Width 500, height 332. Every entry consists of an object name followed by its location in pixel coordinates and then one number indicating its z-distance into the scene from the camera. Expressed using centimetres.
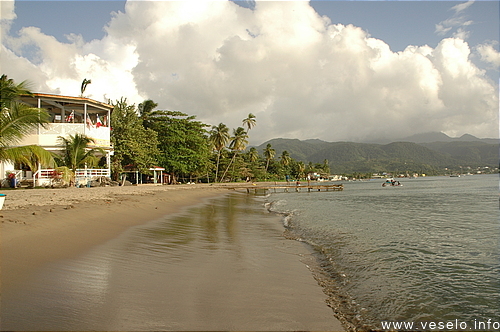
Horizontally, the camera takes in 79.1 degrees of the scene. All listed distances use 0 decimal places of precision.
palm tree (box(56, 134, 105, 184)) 2250
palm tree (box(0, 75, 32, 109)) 967
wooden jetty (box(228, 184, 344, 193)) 5008
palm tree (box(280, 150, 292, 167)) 9546
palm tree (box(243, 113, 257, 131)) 6800
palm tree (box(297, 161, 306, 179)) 10249
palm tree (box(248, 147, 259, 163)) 7656
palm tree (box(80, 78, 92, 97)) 2777
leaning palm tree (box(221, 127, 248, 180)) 6141
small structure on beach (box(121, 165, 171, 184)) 3394
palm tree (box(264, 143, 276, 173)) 8426
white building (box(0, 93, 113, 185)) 2342
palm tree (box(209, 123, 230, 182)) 5425
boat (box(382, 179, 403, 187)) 6529
